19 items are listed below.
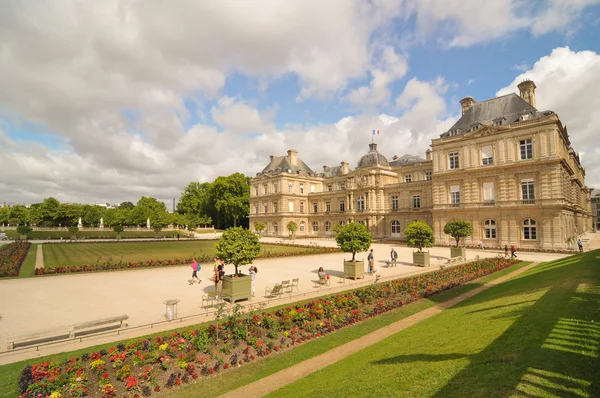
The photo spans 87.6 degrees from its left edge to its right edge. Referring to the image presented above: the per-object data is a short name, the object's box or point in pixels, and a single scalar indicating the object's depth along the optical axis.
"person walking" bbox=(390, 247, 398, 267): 25.08
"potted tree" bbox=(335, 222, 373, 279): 19.73
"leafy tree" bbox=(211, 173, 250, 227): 75.81
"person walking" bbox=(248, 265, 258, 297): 15.87
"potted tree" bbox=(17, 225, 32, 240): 45.34
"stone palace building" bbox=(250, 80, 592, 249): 32.81
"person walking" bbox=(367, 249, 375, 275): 21.13
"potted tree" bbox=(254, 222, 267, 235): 53.47
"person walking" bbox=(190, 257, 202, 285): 18.94
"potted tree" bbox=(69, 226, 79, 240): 52.12
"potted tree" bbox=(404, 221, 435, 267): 26.09
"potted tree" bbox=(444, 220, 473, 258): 29.22
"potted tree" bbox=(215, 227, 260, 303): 14.32
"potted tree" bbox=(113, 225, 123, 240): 52.44
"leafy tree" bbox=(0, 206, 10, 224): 92.06
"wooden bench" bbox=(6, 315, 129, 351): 9.16
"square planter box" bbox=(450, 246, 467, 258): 27.83
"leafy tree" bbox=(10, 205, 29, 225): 90.88
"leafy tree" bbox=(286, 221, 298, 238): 55.62
